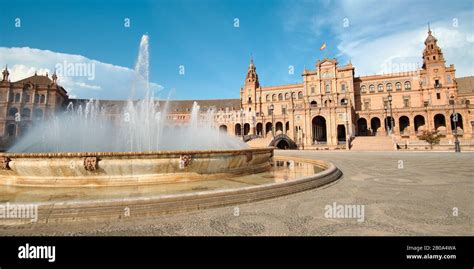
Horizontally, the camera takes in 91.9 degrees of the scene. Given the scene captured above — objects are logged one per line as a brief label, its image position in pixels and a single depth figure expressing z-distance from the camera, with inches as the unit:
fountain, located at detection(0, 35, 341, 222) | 186.2
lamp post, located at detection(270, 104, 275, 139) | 2878.9
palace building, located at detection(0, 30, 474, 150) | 1781.5
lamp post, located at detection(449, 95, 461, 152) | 960.5
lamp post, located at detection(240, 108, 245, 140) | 2593.5
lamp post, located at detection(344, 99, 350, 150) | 1428.9
